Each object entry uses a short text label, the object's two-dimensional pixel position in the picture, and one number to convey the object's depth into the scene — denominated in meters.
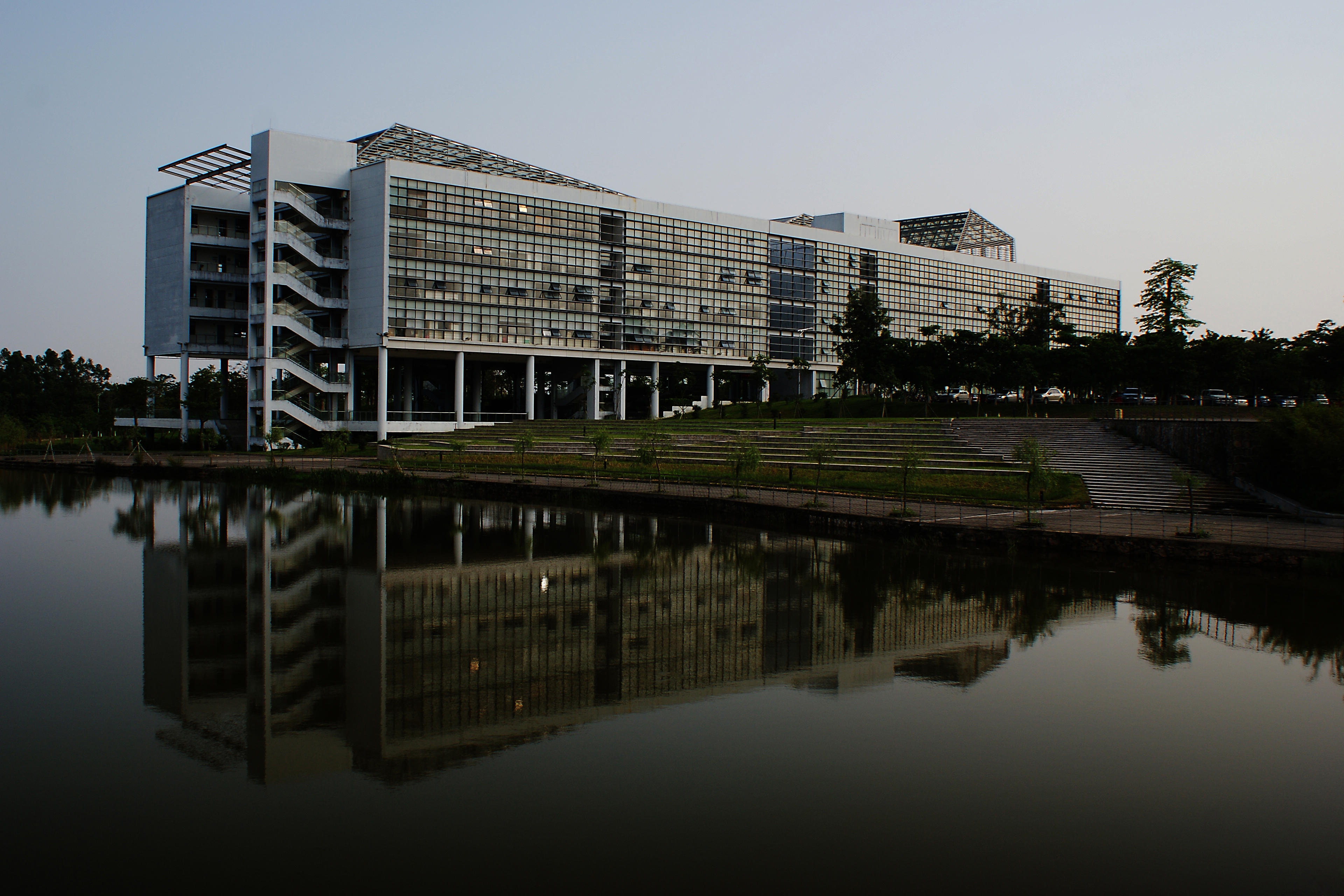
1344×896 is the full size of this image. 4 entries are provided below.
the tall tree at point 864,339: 69.69
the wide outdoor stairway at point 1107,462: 34.91
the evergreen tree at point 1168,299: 73.44
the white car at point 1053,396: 89.09
